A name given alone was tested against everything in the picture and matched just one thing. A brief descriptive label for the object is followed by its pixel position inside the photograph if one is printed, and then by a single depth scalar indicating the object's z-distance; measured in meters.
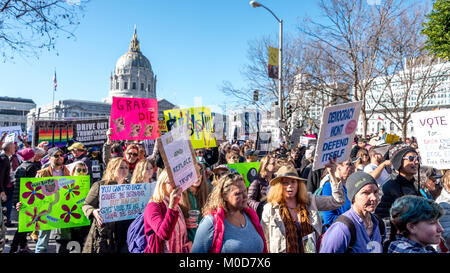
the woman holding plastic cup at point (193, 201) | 3.22
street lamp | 19.30
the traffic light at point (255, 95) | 22.25
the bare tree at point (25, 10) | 7.15
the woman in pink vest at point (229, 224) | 2.69
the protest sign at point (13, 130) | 11.57
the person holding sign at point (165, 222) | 2.77
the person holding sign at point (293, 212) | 3.16
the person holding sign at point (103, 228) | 3.71
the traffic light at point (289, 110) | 19.38
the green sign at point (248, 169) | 5.82
